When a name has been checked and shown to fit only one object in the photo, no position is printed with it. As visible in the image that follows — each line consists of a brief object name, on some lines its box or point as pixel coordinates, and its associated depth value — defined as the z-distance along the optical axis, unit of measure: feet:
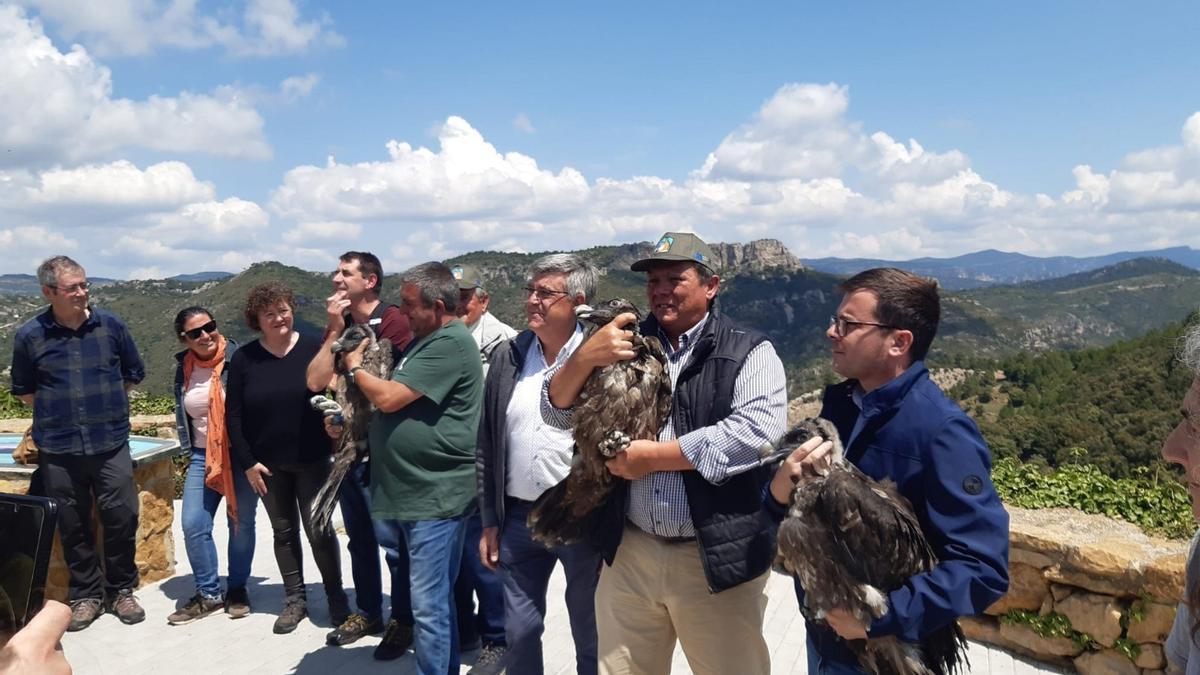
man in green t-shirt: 11.49
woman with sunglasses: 16.11
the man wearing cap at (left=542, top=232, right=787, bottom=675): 8.20
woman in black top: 14.92
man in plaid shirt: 15.61
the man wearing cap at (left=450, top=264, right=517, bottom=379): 16.30
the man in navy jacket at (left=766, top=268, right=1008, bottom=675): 6.08
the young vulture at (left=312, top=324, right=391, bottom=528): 13.10
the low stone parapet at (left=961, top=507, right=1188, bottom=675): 12.37
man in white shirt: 10.33
